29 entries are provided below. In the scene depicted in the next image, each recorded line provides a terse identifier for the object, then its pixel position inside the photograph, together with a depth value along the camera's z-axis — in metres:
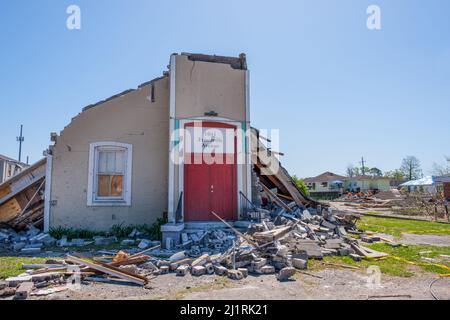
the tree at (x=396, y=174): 72.11
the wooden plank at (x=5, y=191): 10.50
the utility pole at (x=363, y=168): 76.44
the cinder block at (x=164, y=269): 5.74
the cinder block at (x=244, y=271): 5.52
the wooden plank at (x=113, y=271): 5.04
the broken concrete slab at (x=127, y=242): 8.66
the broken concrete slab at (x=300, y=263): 6.08
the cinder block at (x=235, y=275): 5.40
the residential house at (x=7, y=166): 24.78
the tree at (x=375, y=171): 85.96
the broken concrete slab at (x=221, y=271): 5.68
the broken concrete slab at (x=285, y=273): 5.29
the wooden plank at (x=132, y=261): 5.84
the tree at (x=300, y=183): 18.80
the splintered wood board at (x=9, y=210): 10.38
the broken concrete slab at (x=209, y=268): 5.77
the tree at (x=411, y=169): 76.88
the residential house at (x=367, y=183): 61.44
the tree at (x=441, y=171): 55.50
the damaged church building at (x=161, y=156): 9.89
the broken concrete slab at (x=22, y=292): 4.27
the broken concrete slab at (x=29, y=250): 7.68
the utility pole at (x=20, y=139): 42.17
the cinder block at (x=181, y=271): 5.64
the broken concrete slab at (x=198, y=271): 5.64
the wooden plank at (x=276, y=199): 11.07
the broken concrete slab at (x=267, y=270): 5.73
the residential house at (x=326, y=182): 62.41
